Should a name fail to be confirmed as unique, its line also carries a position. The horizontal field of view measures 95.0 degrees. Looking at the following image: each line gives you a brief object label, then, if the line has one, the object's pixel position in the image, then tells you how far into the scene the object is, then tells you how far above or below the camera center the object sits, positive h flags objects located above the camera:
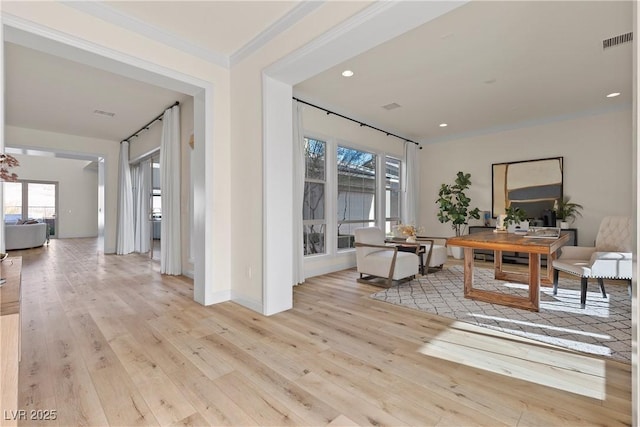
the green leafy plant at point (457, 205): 6.43 +0.17
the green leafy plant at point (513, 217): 4.59 -0.06
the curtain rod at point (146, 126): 4.82 +1.75
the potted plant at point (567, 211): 5.38 +0.04
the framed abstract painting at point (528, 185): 5.64 +0.57
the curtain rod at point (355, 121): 4.74 +1.74
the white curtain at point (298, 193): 4.22 +0.28
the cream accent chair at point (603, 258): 2.93 -0.49
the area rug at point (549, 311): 2.39 -1.02
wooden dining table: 3.06 -0.42
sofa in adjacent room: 7.42 -0.66
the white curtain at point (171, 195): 4.68 +0.27
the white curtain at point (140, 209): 7.26 +0.05
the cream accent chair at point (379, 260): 4.07 -0.68
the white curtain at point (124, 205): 6.96 +0.14
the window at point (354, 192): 5.48 +0.40
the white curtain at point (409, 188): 6.89 +0.60
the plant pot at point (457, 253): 6.52 -0.90
